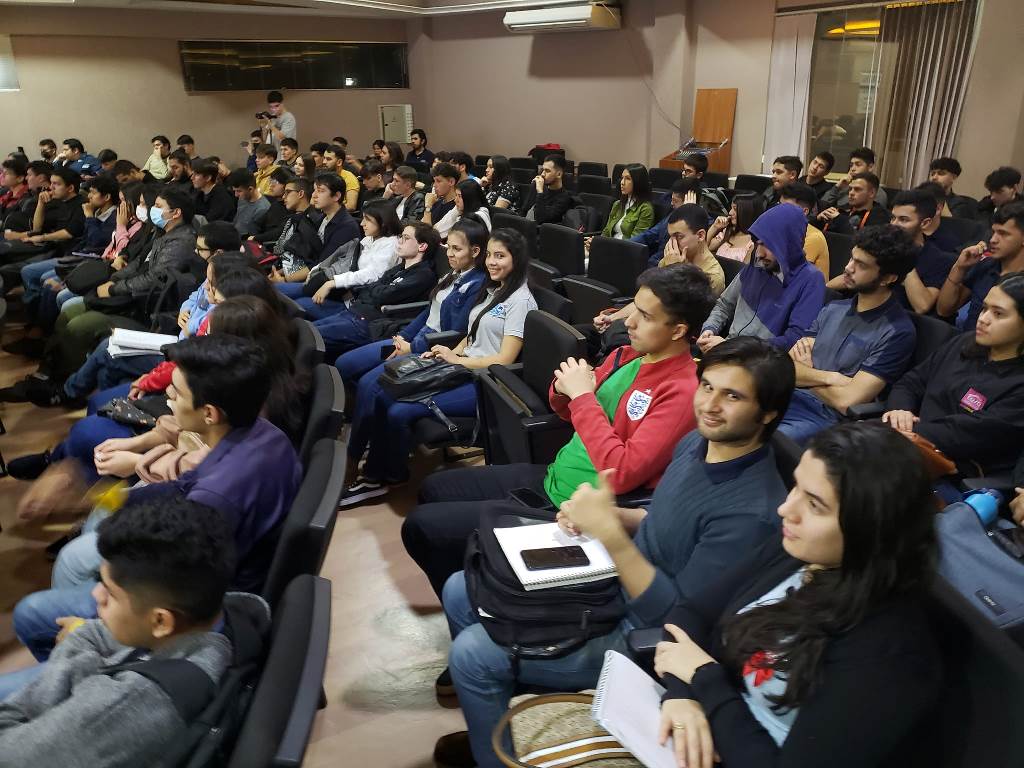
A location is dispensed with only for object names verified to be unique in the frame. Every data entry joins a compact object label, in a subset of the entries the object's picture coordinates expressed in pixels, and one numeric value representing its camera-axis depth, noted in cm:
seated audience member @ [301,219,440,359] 384
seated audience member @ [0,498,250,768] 109
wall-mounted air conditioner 904
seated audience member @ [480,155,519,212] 650
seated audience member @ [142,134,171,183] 908
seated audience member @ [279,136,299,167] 816
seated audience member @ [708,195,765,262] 412
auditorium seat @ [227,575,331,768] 101
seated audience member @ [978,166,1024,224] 489
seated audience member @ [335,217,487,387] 335
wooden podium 853
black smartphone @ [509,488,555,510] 215
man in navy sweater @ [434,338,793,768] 147
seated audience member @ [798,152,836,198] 625
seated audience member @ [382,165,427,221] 598
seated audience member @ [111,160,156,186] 639
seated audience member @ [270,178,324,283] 490
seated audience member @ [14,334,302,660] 173
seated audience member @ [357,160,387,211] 729
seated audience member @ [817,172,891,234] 500
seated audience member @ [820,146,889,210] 574
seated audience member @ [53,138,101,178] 809
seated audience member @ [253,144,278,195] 752
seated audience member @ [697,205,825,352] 309
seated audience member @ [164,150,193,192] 712
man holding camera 995
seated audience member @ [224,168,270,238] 602
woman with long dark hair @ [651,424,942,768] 104
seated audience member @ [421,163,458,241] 571
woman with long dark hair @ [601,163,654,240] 521
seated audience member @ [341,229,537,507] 297
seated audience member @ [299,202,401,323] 421
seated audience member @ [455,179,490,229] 522
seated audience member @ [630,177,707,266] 471
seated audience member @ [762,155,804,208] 593
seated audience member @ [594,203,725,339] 373
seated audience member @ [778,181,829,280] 376
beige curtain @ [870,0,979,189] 662
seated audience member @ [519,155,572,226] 602
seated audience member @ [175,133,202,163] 891
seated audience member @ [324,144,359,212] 681
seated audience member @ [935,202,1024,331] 309
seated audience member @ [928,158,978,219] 537
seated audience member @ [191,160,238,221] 619
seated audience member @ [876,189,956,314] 360
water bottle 183
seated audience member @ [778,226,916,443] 262
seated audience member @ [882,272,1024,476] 214
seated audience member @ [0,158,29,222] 654
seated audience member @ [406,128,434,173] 945
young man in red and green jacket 191
